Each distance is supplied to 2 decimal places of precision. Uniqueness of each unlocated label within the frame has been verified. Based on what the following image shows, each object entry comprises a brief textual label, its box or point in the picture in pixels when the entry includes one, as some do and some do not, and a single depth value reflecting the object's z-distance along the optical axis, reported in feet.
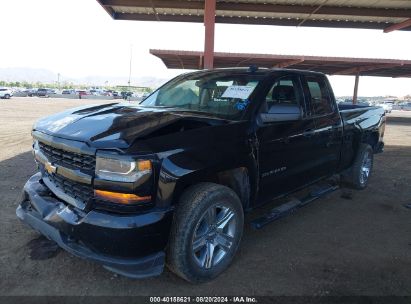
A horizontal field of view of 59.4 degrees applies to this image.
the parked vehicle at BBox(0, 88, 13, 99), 143.36
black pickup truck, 8.81
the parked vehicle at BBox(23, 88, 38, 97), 208.08
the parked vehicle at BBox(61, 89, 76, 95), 252.42
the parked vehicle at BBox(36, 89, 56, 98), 205.16
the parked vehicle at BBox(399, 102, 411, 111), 206.53
